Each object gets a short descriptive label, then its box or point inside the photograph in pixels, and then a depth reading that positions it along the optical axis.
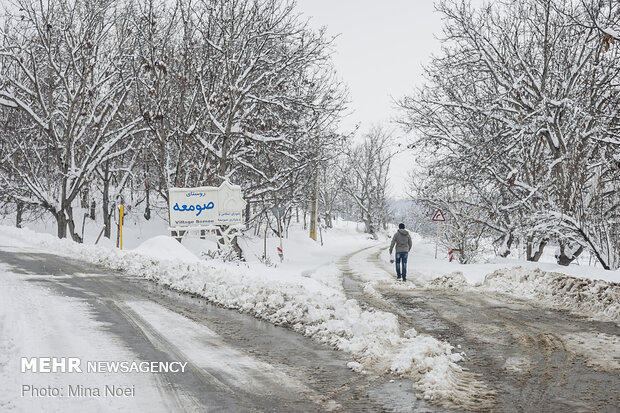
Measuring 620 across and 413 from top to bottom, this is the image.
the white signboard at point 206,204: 17.53
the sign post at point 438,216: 24.23
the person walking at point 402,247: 15.66
